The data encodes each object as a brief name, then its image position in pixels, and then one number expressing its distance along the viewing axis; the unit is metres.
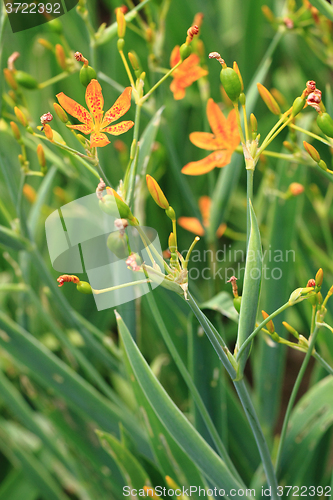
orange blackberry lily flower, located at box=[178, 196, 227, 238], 1.16
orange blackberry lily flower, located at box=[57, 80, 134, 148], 0.79
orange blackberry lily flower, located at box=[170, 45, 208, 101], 0.92
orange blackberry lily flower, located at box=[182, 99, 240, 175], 0.88
